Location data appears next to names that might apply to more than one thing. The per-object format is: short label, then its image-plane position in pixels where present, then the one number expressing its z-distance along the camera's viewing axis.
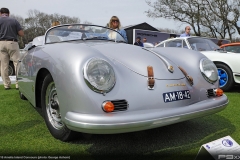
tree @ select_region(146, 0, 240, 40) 18.16
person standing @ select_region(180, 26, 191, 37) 6.71
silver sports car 1.72
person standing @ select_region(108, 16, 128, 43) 4.36
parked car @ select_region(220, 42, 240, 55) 5.12
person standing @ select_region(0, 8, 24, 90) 4.64
